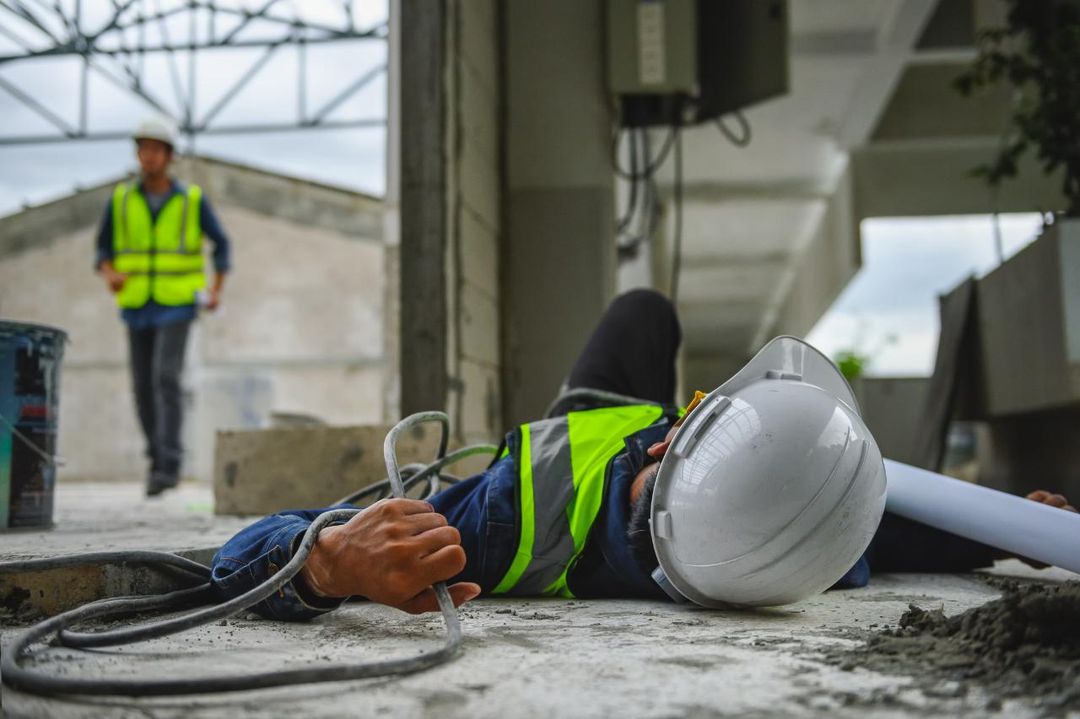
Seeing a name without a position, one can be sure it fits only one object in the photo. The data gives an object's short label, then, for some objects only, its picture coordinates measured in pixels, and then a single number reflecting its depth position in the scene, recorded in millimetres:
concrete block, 3457
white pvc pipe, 1706
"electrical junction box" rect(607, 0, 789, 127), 4652
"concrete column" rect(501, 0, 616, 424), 4602
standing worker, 4836
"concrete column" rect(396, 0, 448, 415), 3650
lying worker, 1383
